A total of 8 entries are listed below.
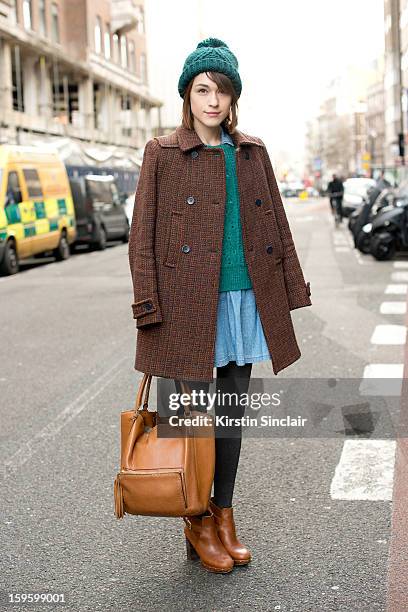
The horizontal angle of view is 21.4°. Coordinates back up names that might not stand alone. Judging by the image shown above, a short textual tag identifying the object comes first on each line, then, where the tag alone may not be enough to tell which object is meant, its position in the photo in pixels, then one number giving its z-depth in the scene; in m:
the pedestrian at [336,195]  35.72
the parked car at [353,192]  40.49
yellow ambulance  19.81
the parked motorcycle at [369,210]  21.08
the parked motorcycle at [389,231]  19.61
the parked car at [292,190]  109.50
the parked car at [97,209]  26.30
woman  3.84
